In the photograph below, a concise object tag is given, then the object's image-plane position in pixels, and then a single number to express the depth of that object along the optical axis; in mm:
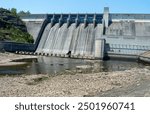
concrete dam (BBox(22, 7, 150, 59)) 74562
